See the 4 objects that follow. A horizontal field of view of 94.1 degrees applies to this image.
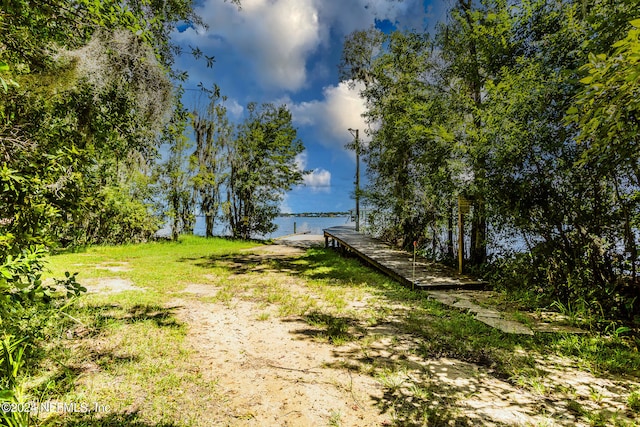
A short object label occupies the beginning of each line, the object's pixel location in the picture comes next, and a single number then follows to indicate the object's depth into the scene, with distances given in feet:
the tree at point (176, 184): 49.11
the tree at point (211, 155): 55.67
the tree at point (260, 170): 59.31
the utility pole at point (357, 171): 41.11
